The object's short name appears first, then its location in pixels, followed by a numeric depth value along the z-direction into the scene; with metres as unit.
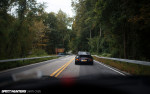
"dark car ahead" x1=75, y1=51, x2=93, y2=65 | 13.25
